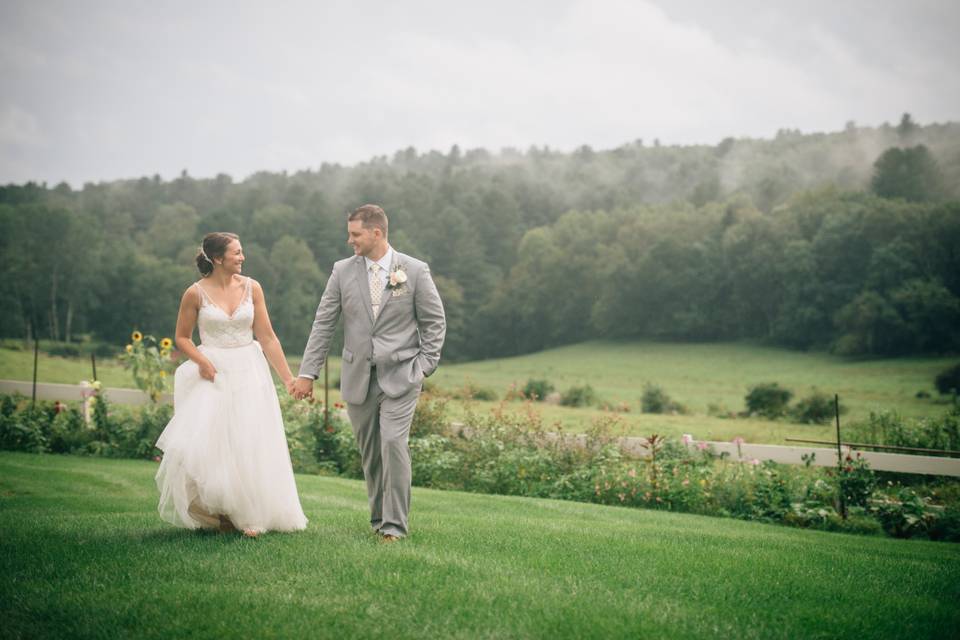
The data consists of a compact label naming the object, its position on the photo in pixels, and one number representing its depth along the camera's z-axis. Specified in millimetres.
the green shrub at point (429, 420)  13445
